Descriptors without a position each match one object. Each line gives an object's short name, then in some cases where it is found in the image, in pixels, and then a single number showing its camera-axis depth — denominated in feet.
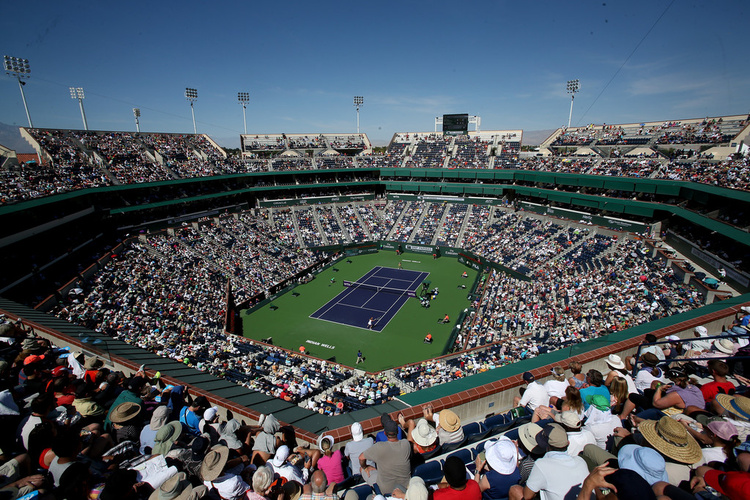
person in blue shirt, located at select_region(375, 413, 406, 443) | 17.31
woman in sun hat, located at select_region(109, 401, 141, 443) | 18.33
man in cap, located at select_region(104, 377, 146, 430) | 19.70
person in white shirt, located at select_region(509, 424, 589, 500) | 12.76
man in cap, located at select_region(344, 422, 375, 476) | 17.61
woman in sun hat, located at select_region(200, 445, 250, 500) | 14.49
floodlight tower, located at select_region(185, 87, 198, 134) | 181.37
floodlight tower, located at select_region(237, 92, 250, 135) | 205.34
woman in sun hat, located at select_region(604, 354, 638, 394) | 20.83
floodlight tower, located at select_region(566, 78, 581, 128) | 186.29
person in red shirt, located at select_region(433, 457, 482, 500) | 12.44
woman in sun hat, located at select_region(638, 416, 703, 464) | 12.81
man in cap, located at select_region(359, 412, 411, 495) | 15.01
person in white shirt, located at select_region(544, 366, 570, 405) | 20.53
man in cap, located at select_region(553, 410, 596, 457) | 15.20
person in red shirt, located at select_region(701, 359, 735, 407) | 18.38
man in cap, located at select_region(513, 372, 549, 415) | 20.71
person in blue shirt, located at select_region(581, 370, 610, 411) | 18.84
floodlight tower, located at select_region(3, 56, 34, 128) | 118.11
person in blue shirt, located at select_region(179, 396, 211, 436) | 21.29
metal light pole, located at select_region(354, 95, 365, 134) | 226.38
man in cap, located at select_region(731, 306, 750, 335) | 27.12
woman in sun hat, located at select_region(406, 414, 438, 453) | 16.92
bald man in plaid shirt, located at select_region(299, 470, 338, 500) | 14.34
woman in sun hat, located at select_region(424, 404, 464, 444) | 18.10
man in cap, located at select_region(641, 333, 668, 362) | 24.79
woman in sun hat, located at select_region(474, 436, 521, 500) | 14.16
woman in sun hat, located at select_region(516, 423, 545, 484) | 14.48
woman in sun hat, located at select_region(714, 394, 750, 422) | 14.97
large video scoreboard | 189.68
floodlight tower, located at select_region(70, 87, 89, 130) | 156.15
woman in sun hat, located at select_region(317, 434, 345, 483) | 16.43
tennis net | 109.44
